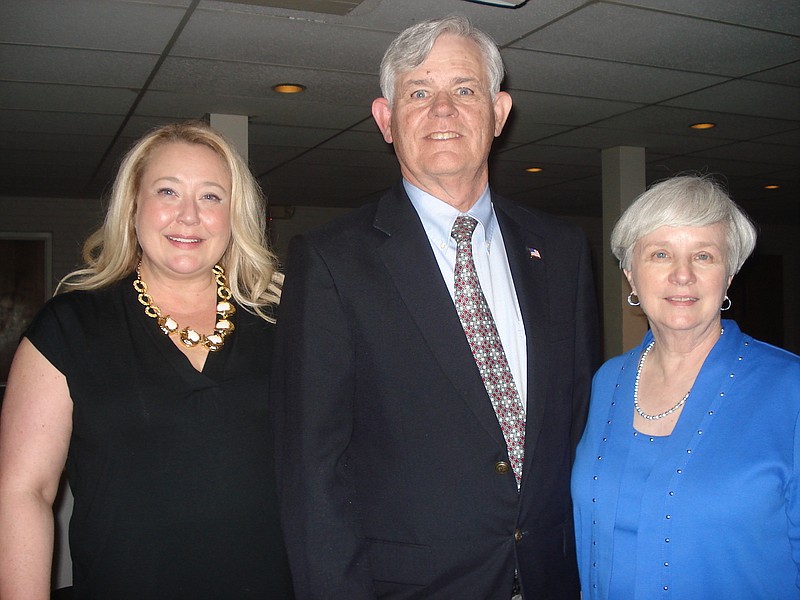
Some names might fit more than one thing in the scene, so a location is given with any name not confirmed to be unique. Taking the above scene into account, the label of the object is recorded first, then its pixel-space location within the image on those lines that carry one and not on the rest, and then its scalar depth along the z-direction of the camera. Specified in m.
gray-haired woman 1.54
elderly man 1.50
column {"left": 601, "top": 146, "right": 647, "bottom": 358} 6.80
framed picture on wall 9.47
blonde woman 1.65
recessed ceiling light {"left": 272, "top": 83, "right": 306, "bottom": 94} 4.66
